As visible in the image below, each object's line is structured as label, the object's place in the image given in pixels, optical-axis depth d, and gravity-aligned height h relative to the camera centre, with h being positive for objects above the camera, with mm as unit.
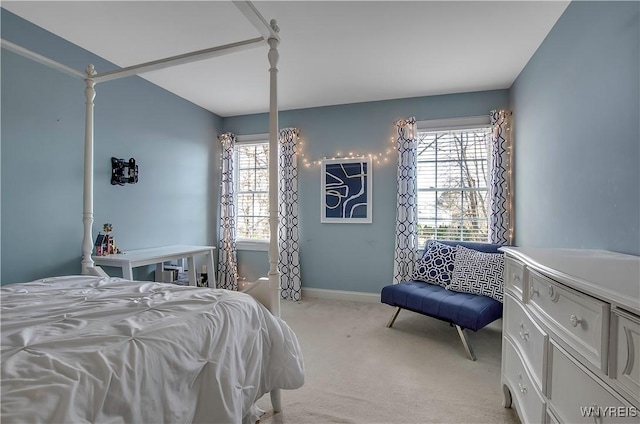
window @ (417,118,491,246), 3566 +360
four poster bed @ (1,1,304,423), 780 -433
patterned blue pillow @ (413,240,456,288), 3045 -548
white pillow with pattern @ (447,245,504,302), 2674 -559
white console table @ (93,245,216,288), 2551 -446
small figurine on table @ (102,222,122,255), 2736 -309
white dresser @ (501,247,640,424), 738 -381
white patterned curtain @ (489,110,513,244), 3320 +311
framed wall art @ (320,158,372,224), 3861 +247
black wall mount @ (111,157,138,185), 2926 +350
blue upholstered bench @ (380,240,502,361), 2371 -766
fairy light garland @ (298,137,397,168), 3784 +686
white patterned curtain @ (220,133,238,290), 4320 -160
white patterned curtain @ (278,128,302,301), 4012 -75
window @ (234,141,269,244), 4418 +269
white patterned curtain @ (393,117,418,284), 3600 +61
